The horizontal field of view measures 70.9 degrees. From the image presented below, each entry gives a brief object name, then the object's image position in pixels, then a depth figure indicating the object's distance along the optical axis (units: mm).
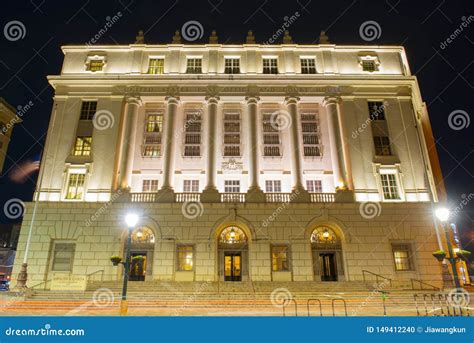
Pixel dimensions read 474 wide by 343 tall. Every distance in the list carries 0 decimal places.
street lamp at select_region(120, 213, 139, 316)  13759
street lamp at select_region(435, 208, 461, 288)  12891
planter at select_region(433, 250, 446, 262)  13781
